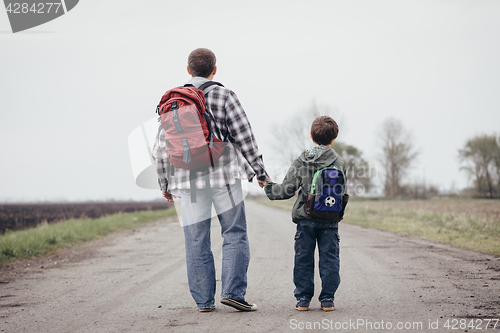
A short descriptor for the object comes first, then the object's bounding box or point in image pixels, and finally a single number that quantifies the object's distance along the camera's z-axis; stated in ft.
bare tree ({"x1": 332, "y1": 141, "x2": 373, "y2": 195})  205.85
